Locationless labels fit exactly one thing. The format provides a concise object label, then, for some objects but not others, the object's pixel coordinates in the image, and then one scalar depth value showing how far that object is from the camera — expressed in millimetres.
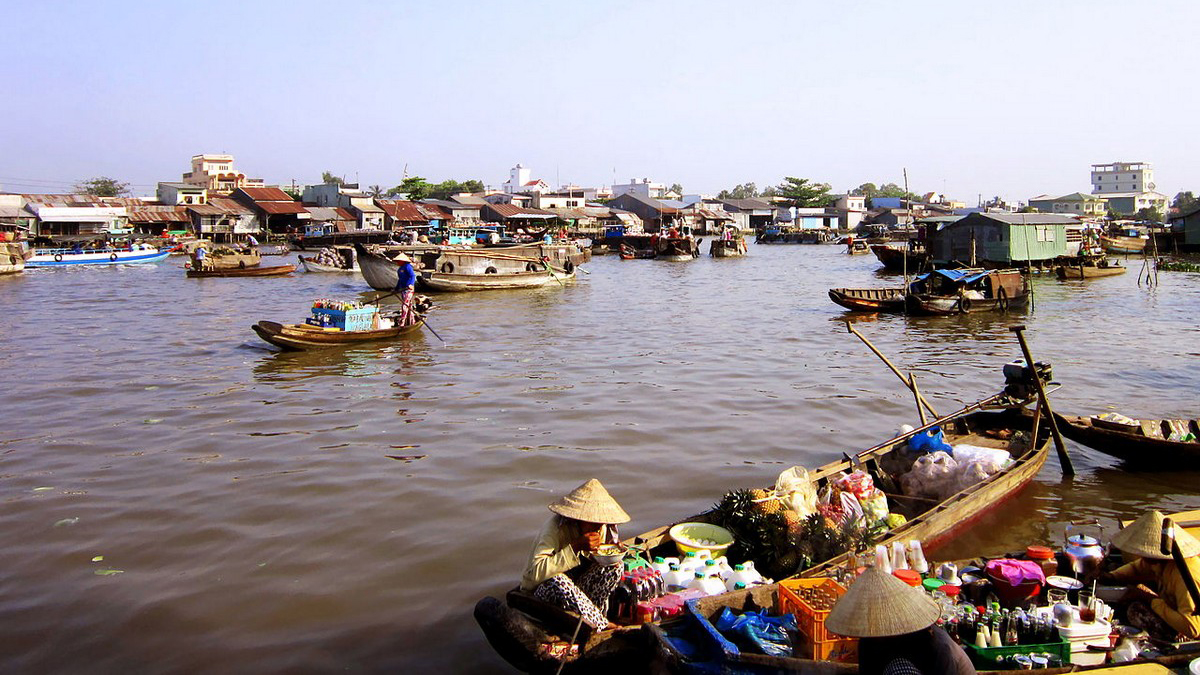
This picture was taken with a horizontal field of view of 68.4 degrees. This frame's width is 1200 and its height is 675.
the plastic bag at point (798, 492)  5523
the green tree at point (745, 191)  134938
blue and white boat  34562
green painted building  28906
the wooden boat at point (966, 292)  19203
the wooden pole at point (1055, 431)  7559
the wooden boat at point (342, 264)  31984
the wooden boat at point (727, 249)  46875
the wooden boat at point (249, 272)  30344
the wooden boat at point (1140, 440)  7434
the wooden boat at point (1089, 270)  29547
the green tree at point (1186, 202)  83562
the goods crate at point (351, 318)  14000
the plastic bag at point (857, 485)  5953
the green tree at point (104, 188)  73375
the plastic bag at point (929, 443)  7012
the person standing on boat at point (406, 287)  14777
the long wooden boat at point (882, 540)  4082
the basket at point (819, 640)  3906
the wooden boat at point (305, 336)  13203
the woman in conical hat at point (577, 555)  4309
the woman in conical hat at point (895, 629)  3086
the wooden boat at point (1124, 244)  43772
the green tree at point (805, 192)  82188
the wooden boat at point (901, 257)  33047
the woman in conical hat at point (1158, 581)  4223
